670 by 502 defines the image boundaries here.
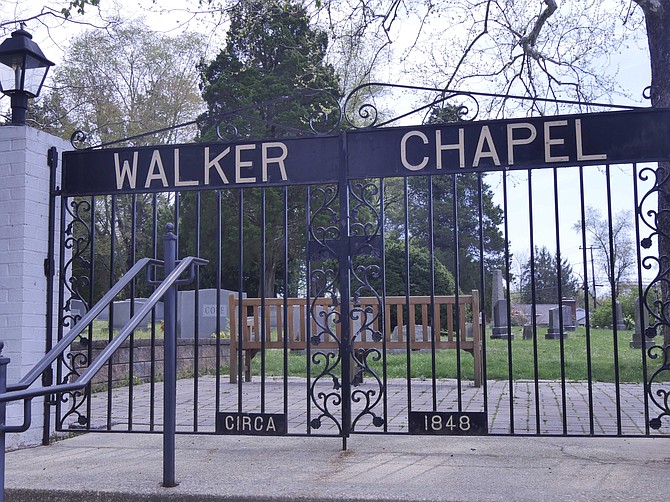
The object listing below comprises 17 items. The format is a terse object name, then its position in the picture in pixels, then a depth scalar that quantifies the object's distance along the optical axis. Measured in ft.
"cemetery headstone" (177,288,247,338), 44.06
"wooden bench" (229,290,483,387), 23.88
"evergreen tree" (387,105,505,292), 99.76
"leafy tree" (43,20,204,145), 81.82
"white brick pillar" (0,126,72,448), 14.79
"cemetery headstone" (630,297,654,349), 48.82
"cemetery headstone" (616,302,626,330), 71.66
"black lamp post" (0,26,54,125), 15.20
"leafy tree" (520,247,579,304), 135.29
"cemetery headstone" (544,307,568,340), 58.49
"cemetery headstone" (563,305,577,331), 67.14
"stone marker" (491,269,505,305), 62.50
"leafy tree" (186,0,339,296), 74.49
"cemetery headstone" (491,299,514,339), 56.18
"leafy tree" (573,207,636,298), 125.80
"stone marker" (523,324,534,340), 63.08
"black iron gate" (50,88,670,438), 13.62
